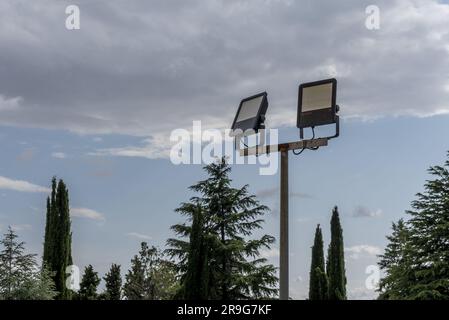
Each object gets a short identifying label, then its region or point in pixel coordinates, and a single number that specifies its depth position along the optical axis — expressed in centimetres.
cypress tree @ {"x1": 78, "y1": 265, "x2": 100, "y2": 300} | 3422
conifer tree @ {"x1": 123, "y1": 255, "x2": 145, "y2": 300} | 3378
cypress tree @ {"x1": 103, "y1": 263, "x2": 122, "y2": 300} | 3774
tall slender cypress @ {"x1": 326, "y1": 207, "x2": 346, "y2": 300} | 2936
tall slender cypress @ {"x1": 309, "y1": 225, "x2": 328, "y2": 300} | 2796
